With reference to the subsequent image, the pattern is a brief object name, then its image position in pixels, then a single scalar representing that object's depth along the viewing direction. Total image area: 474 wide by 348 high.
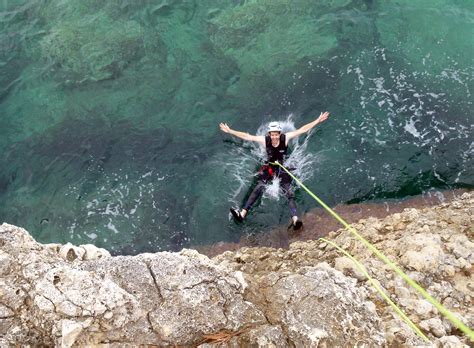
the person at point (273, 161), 8.59
